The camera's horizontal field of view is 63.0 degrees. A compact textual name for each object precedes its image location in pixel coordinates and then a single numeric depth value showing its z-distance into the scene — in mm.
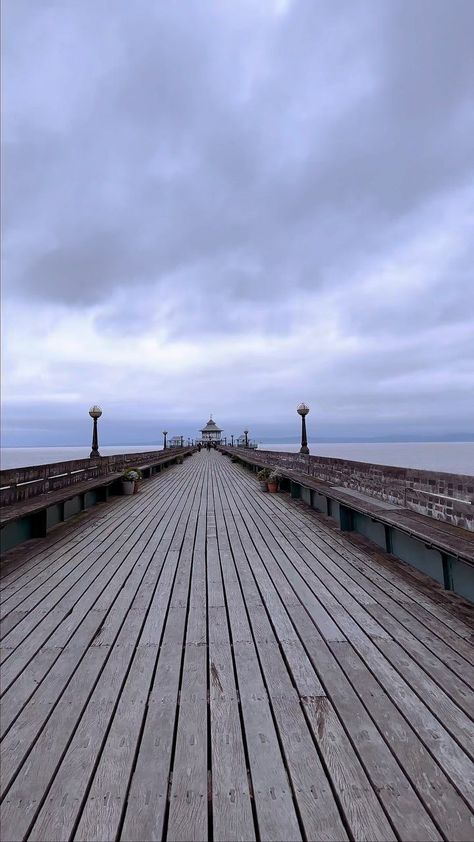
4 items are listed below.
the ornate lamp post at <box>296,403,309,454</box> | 12033
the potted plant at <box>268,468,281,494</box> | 10328
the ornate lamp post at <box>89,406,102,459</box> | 12125
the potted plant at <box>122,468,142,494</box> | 10352
